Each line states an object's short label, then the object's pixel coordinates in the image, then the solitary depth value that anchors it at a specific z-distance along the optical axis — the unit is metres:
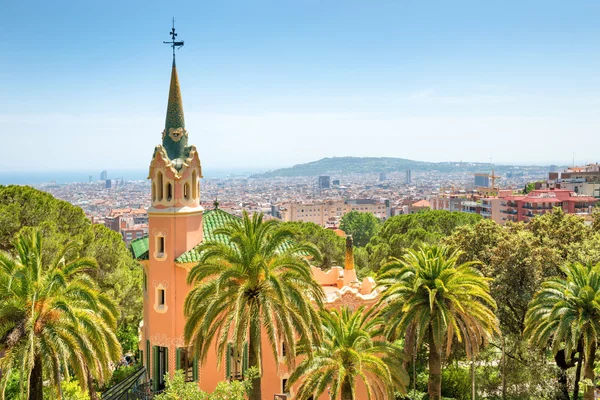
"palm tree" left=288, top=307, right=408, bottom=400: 17.12
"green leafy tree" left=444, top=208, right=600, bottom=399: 23.59
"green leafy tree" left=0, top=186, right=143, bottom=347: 29.94
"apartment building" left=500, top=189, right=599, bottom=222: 90.25
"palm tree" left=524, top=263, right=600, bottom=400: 18.77
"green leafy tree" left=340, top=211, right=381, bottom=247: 98.38
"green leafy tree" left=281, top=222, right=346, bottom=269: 49.78
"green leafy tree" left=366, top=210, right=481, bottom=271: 45.47
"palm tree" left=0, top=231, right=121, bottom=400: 13.49
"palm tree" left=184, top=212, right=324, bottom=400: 15.59
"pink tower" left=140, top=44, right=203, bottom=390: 21.36
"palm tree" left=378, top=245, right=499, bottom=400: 18.53
